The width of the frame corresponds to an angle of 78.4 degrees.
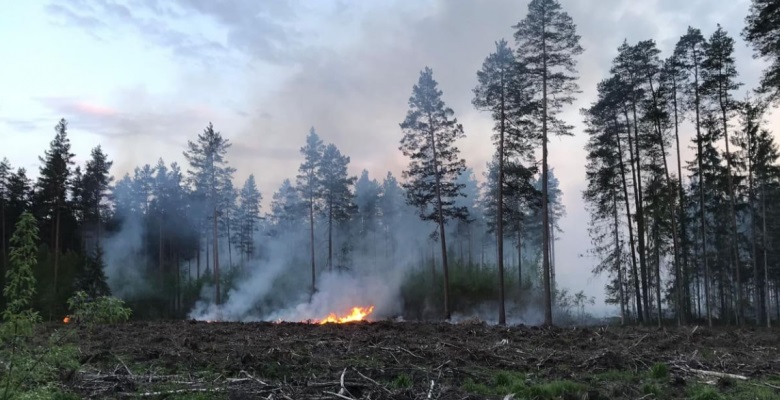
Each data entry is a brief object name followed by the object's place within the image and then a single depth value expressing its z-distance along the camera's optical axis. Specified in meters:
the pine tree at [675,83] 30.75
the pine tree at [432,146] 33.91
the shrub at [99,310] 6.50
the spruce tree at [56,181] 41.91
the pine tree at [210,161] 43.31
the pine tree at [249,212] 72.56
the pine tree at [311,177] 47.72
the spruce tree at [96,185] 53.09
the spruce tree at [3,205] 42.89
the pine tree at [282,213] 68.29
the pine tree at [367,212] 66.38
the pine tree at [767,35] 19.03
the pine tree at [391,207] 68.25
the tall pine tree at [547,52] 26.41
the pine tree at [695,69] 29.89
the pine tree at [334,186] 48.34
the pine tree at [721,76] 29.19
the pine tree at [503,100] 29.59
